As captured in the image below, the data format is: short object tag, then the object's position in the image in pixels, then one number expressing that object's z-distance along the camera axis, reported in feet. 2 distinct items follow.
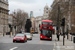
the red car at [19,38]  91.89
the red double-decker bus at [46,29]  126.00
